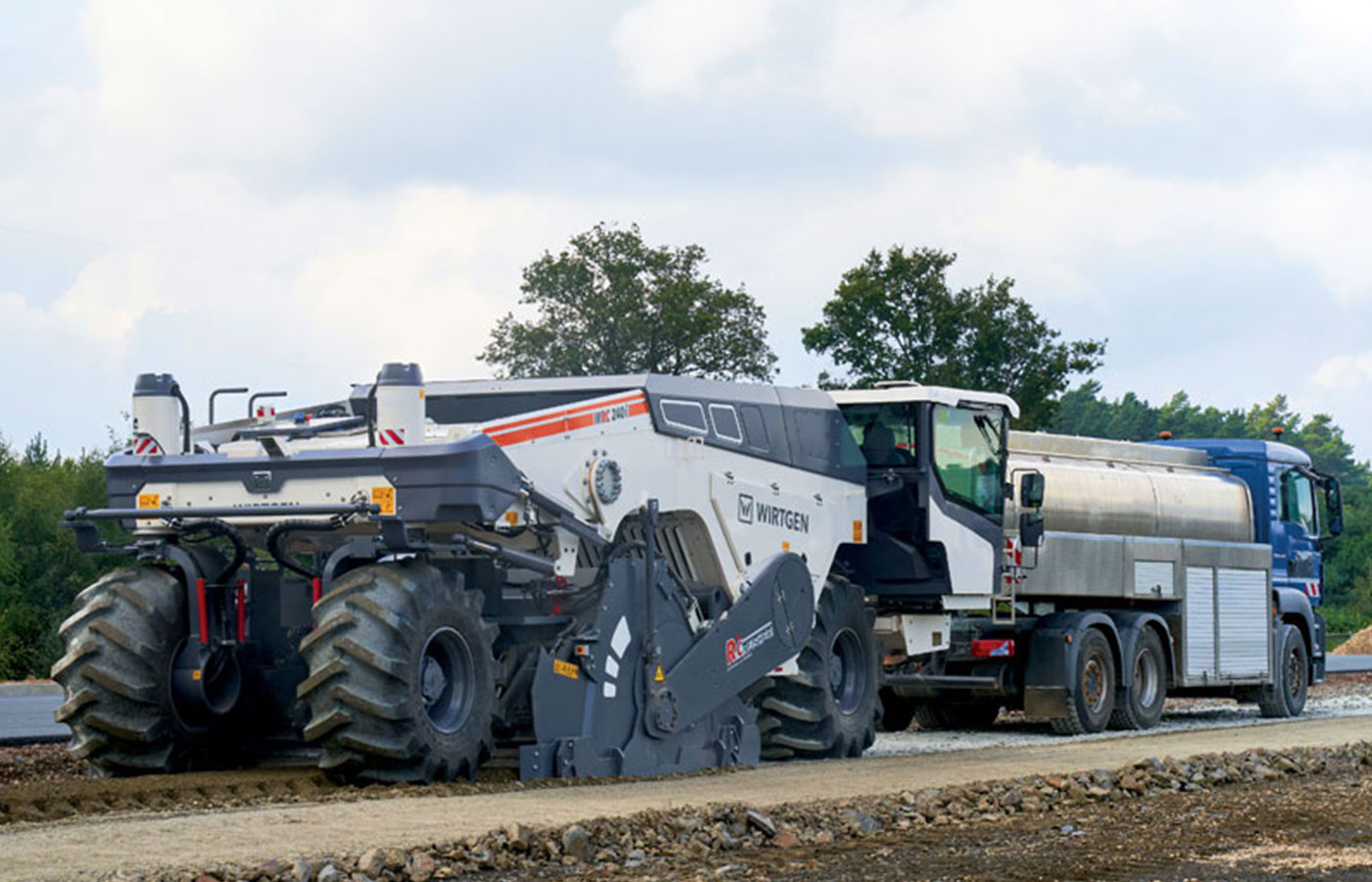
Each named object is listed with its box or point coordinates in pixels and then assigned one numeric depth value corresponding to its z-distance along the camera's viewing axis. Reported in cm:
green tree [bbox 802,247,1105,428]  5812
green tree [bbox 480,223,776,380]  5750
